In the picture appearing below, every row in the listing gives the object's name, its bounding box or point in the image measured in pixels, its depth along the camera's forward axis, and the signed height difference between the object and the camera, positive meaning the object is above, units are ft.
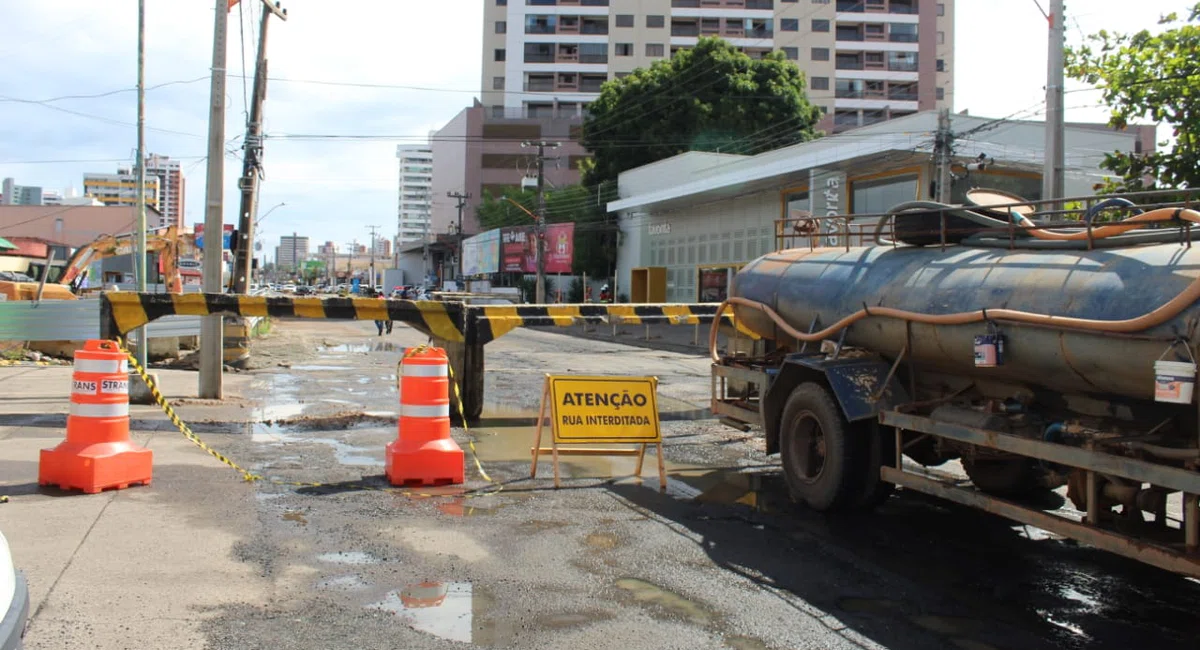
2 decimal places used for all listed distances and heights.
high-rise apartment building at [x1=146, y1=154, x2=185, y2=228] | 387.14 +48.54
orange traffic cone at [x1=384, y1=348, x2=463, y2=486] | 25.63 -3.73
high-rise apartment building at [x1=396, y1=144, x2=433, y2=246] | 599.90 +47.28
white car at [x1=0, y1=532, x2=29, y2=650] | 7.97 -2.91
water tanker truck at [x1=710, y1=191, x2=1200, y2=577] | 16.39 -1.13
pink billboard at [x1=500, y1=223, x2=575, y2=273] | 170.71 +11.74
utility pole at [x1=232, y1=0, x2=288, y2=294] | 60.49 +8.89
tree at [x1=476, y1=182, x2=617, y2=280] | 170.09 +16.49
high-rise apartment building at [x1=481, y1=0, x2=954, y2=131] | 260.42 +77.77
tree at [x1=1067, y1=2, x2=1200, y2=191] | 33.71 +8.62
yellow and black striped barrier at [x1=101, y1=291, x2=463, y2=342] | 37.32 -0.38
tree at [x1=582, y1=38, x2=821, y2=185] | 165.89 +37.23
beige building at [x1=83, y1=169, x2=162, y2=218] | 352.30 +47.49
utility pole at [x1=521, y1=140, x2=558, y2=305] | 151.94 +11.19
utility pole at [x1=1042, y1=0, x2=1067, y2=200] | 46.29 +10.86
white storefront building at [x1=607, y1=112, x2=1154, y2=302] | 89.61 +15.01
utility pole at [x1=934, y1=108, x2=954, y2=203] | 80.35 +15.03
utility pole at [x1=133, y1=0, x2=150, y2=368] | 58.90 +9.73
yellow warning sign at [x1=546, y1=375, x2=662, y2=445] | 26.91 -3.09
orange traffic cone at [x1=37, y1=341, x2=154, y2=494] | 23.03 -3.46
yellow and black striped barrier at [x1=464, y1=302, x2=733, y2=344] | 40.06 -0.40
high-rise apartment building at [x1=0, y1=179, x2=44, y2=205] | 441.31 +51.96
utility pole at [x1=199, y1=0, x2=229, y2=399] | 45.34 +4.59
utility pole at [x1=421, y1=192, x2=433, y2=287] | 326.85 +16.73
